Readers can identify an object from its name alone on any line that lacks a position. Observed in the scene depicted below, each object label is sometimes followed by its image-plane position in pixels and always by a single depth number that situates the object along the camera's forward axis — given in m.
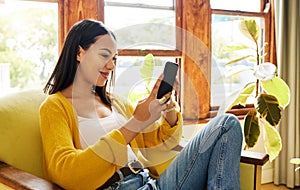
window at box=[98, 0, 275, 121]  2.54
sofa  1.55
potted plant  2.58
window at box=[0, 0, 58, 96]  2.17
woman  1.33
